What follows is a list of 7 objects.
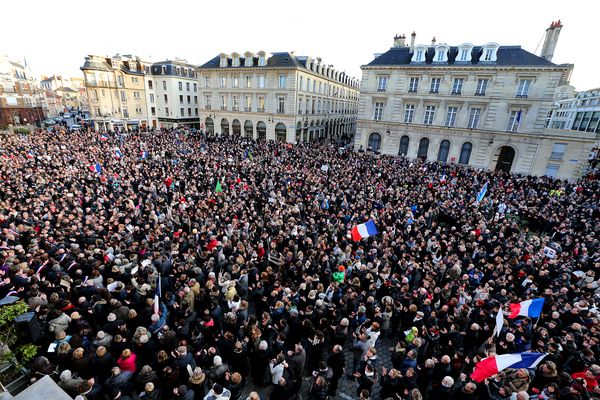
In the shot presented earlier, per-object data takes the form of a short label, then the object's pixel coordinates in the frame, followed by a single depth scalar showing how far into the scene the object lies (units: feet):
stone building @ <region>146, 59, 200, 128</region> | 167.73
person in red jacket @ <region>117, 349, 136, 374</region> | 18.29
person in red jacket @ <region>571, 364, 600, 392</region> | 18.24
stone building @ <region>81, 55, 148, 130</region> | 150.61
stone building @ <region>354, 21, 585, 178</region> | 89.30
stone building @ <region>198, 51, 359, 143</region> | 127.75
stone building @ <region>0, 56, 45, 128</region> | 158.47
